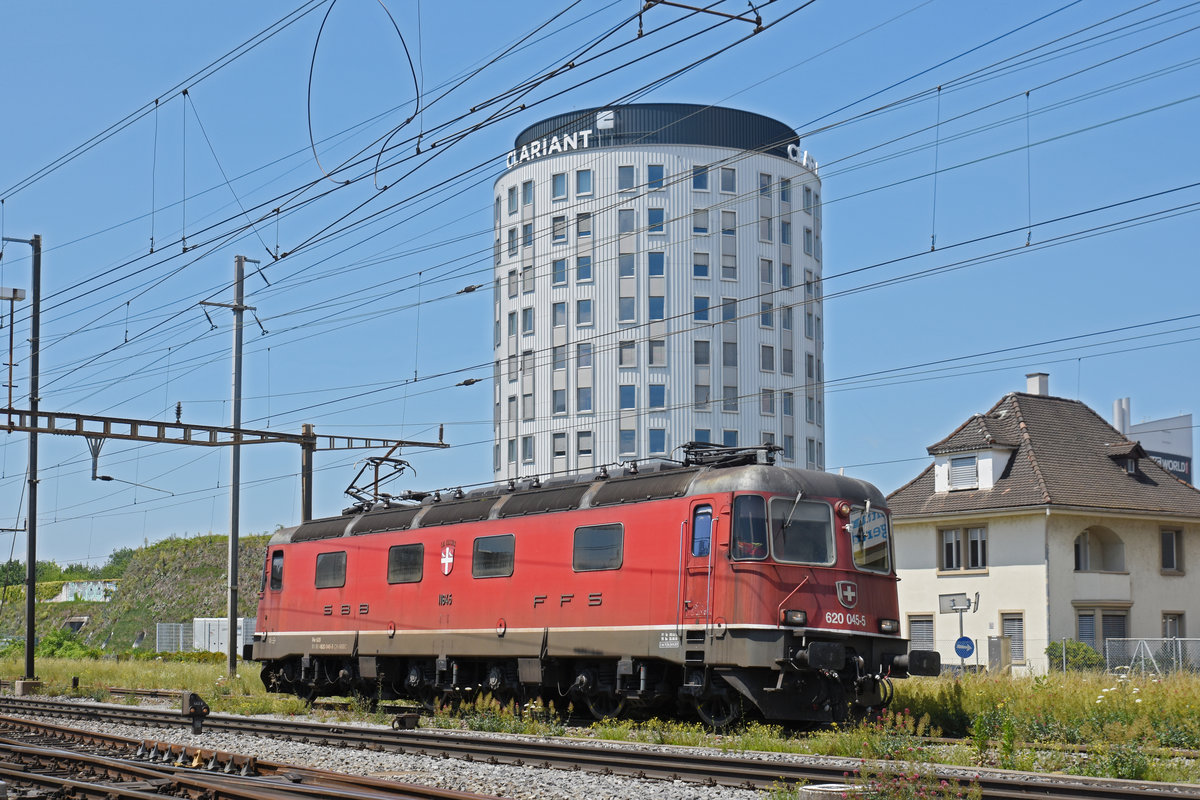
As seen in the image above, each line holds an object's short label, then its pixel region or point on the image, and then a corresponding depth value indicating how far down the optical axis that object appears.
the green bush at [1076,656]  35.62
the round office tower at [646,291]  69.38
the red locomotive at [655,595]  18.05
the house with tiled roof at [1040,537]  39.25
